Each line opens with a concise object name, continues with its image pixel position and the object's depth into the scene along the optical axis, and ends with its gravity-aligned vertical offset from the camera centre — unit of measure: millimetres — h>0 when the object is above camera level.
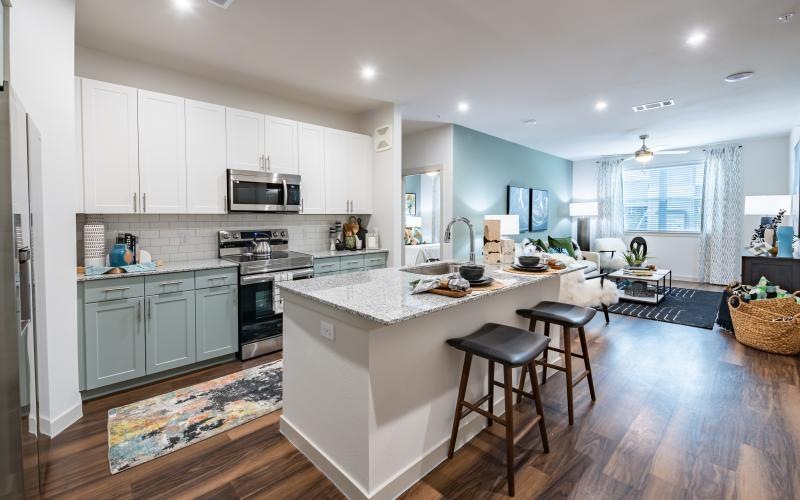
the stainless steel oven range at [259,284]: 3449 -448
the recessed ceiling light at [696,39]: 2885 +1540
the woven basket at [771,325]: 3531 -856
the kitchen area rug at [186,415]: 2172 -1194
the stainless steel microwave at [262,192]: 3676 +448
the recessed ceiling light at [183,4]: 2480 +1530
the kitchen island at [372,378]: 1697 -719
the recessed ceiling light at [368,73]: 3559 +1569
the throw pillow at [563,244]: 6824 -151
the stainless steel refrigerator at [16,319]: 1264 -313
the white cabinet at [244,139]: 3666 +959
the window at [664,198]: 7438 +784
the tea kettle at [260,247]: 3996 -124
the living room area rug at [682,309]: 4770 -1019
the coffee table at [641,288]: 5505 -875
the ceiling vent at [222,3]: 2438 +1507
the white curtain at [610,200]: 8258 +792
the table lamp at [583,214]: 8125 +470
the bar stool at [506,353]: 1787 -565
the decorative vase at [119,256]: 3002 -164
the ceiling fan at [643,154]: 6176 +1343
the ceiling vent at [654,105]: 4523 +1607
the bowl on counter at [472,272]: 2188 -214
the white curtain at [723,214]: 6809 +395
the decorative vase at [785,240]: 4371 -50
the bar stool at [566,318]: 2385 -533
